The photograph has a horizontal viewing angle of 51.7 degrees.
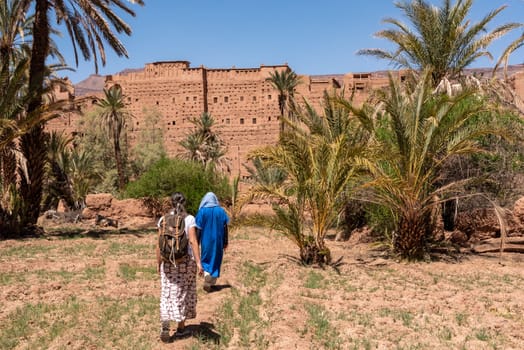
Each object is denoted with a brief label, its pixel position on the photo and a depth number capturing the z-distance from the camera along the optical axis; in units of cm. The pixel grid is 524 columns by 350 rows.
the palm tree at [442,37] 1325
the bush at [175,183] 2265
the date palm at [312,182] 980
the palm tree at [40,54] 1447
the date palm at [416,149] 989
